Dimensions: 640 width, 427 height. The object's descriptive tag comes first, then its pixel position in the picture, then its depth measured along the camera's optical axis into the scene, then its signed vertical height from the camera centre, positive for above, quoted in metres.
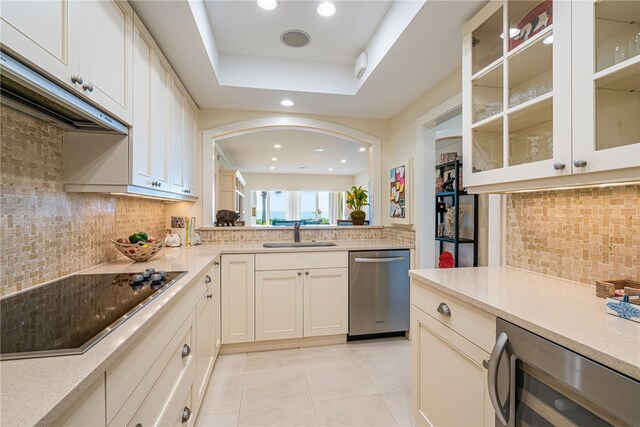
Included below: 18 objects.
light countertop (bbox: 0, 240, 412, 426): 0.49 -0.34
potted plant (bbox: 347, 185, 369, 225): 3.22 +0.12
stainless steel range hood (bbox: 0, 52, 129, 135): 0.83 +0.42
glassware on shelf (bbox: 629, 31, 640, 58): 0.91 +0.55
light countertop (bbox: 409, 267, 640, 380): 0.71 -0.33
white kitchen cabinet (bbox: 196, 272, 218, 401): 1.67 -0.82
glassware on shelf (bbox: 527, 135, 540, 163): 1.25 +0.30
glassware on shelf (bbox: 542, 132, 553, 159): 1.16 +0.29
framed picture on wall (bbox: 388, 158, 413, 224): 2.72 +0.22
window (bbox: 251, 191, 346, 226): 10.30 +0.26
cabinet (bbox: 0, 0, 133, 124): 0.82 +0.60
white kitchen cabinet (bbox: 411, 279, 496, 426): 1.09 -0.65
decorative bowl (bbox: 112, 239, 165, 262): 1.73 -0.23
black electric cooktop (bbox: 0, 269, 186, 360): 0.71 -0.33
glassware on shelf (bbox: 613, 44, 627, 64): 0.95 +0.54
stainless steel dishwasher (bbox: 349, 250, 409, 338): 2.67 -0.73
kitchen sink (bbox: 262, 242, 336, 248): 2.86 -0.32
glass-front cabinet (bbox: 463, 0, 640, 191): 0.95 +0.47
